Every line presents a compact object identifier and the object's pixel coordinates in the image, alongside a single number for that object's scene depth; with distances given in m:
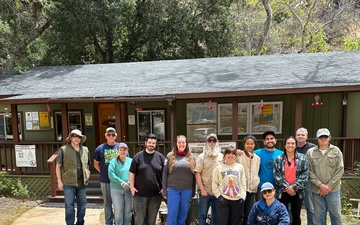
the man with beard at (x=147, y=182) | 4.26
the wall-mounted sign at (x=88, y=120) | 9.38
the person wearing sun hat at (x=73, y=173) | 4.67
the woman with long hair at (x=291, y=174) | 4.06
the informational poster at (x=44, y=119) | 9.45
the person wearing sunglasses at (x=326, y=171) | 4.21
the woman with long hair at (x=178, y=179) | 4.19
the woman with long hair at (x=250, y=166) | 4.24
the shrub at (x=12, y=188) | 7.29
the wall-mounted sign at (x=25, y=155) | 7.60
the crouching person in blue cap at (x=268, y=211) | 3.52
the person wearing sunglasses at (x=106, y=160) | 4.70
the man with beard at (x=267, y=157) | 4.27
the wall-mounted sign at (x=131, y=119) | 9.09
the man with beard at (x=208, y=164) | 4.25
